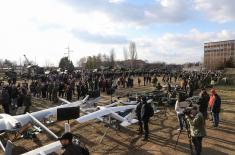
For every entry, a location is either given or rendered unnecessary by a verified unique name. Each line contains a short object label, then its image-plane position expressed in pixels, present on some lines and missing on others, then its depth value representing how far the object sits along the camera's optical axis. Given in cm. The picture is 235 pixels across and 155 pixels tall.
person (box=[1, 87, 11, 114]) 1045
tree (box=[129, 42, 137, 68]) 6572
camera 547
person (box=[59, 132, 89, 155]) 315
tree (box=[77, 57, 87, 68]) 8049
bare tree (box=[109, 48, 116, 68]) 6472
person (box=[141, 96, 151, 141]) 699
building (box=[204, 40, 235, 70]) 7642
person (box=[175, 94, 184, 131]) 738
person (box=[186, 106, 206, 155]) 536
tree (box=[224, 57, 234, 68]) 5270
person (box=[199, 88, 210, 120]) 829
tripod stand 589
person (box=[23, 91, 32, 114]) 981
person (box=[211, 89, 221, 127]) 806
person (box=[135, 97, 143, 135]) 735
